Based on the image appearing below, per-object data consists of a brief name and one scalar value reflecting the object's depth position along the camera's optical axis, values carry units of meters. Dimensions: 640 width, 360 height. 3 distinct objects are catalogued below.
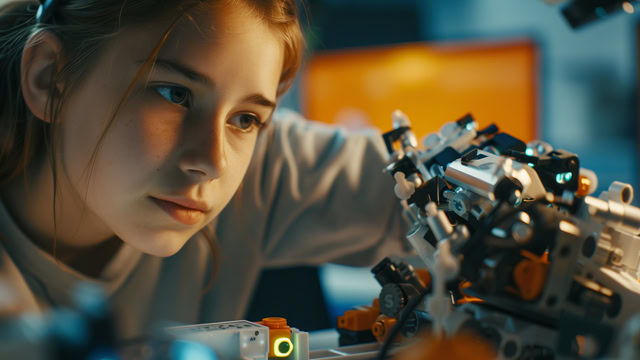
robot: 0.54
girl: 0.77
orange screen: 2.95
